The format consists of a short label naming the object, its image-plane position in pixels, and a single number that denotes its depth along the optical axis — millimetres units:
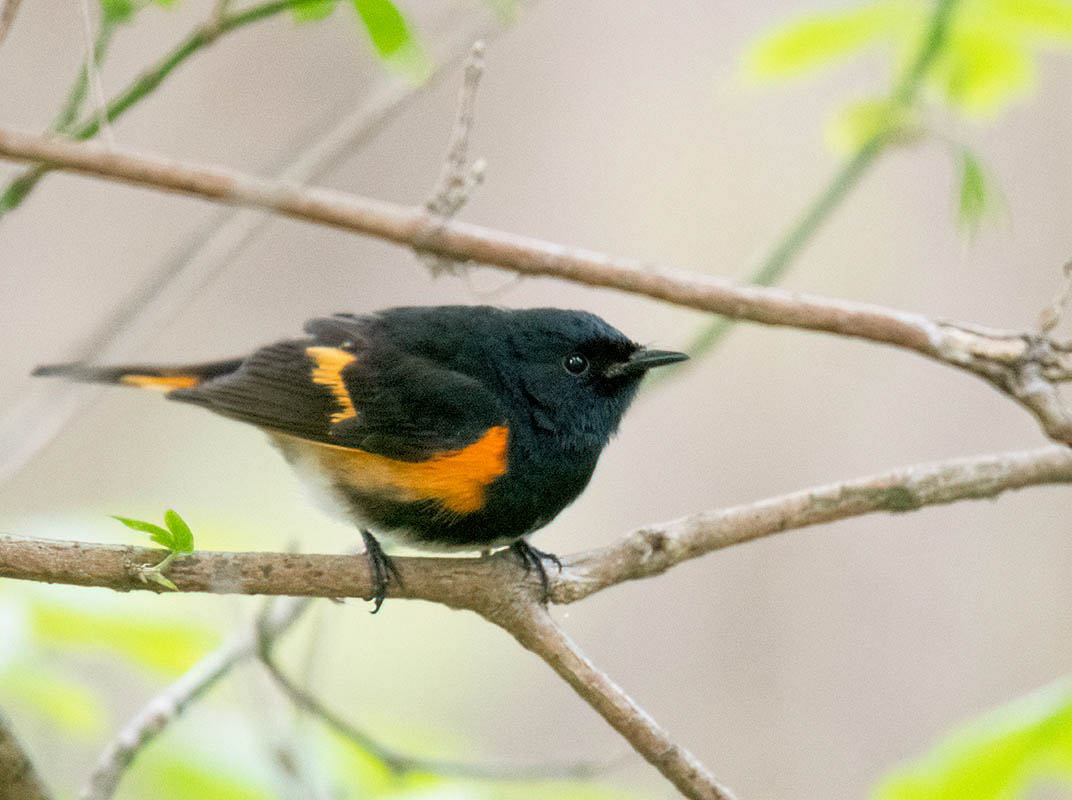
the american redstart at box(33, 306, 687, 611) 4072
